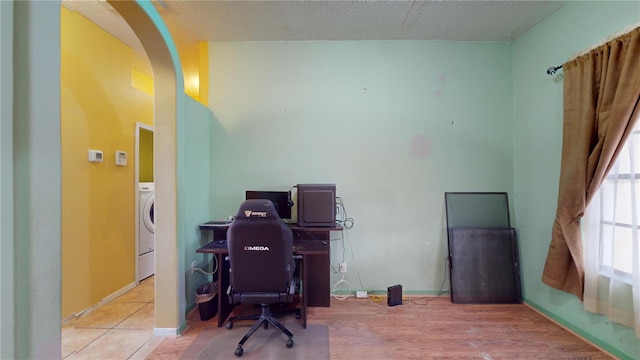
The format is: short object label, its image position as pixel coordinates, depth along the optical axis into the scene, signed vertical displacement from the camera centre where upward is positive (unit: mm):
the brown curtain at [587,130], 1658 +371
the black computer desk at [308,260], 2201 -898
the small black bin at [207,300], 2209 -1208
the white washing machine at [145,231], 3039 -757
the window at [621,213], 1680 -273
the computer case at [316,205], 2453 -308
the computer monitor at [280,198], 2553 -247
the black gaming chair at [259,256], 1729 -617
